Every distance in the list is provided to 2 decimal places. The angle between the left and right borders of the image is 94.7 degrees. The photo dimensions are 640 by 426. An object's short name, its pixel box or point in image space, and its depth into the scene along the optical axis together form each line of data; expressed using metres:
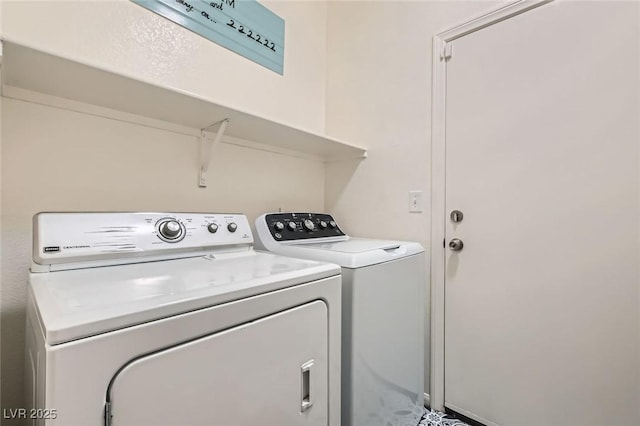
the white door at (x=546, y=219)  1.19
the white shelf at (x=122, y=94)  0.89
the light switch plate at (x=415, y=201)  1.74
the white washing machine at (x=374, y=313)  1.08
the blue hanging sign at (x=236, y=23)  1.45
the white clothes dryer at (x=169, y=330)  0.51
